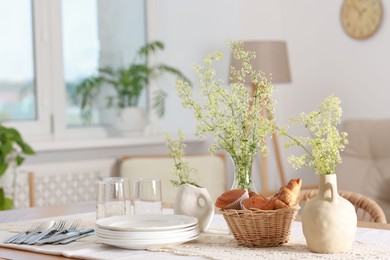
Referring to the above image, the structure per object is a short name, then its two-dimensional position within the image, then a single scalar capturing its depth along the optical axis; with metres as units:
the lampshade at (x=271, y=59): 5.38
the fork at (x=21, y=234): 2.43
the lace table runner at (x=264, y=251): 2.06
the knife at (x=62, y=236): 2.37
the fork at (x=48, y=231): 2.39
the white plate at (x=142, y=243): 2.20
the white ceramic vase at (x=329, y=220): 2.07
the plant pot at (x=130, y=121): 5.67
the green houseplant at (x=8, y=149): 4.62
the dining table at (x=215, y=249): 2.10
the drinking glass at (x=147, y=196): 2.43
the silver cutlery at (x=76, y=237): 2.37
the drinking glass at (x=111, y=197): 2.43
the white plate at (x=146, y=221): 2.31
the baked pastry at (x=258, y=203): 2.17
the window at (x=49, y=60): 5.31
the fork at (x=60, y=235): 2.37
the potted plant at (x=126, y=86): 5.61
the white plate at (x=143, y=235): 2.20
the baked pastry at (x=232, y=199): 2.22
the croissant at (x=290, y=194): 2.18
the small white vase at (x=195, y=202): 2.42
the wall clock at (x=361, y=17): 5.43
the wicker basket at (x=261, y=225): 2.16
